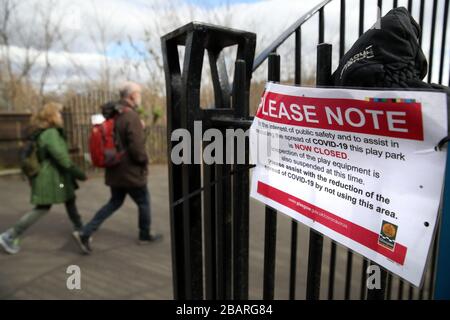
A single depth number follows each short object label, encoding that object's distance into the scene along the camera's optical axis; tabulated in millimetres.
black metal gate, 1400
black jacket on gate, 977
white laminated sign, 849
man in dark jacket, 4004
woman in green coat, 3959
